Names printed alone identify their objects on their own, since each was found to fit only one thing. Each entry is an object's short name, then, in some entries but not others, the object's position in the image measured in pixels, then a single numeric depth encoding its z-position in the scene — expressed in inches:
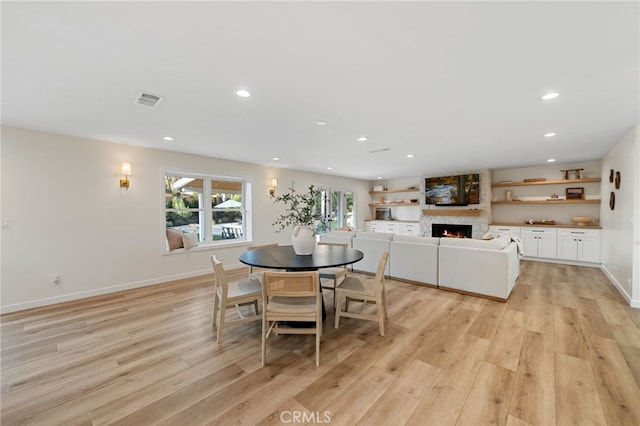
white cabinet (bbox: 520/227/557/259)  237.3
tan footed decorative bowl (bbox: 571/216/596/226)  227.8
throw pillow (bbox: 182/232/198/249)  191.8
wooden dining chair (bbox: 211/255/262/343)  99.2
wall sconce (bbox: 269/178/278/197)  248.4
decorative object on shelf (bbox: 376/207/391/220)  371.1
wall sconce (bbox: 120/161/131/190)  162.7
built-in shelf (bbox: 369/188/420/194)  342.0
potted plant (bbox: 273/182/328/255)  122.9
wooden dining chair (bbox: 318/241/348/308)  124.0
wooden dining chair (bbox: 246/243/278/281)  132.1
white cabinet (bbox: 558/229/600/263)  217.5
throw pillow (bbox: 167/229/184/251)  189.2
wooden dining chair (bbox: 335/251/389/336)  105.7
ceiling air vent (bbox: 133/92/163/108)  95.6
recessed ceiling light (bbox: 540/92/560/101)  94.2
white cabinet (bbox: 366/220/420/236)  331.6
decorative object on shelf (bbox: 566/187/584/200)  236.8
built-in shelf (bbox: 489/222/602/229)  221.6
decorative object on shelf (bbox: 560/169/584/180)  236.7
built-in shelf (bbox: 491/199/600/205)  231.9
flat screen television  277.0
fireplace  287.1
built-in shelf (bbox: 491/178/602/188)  229.1
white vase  122.7
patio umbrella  221.3
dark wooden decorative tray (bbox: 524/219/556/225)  250.2
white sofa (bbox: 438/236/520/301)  141.9
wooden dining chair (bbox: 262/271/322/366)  85.2
